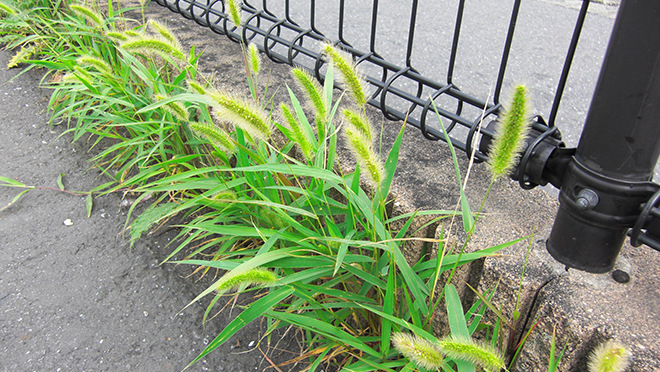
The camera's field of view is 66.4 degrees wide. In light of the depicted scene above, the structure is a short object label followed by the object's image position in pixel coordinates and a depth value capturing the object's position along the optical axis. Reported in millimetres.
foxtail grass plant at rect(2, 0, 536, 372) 401
